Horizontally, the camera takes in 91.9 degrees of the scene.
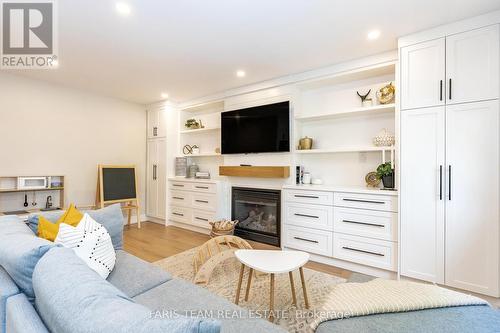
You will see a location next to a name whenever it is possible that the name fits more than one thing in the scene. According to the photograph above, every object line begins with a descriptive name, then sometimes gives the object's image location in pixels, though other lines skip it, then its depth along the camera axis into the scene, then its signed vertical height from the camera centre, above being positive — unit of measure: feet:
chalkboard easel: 13.76 -1.28
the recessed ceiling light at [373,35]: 7.81 +4.31
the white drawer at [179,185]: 14.79 -1.25
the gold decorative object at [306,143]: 11.28 +1.04
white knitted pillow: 4.44 -1.48
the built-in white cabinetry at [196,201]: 13.48 -2.12
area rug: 6.16 -3.87
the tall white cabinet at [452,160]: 6.80 +0.15
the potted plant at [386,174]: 8.89 -0.33
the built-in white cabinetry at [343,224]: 8.48 -2.28
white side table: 5.50 -2.33
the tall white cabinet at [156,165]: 15.94 +0.01
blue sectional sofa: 1.98 -1.32
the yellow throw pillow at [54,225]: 4.74 -1.22
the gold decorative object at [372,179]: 9.93 -0.58
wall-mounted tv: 11.35 +1.81
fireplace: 11.95 -2.55
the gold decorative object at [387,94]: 9.23 +2.76
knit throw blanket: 3.53 -2.07
